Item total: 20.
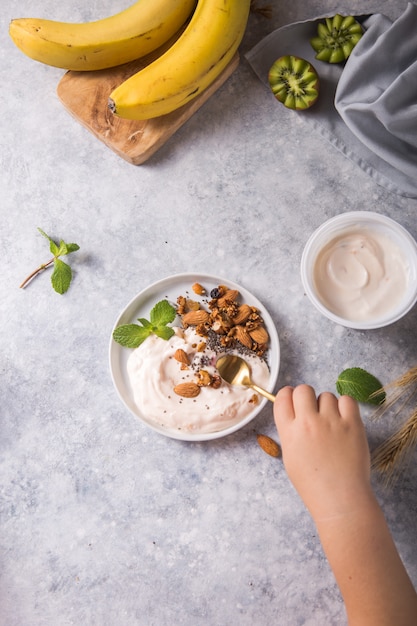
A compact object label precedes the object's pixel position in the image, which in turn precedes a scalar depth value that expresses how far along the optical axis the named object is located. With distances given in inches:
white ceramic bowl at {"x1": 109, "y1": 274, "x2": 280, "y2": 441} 54.5
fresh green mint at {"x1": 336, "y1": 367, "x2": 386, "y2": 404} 55.6
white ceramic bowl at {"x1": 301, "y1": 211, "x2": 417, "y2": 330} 53.9
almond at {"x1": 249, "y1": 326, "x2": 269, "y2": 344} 55.6
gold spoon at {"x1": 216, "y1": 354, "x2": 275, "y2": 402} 54.9
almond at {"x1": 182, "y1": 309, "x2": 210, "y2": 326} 56.1
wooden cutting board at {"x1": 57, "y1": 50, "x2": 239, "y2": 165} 58.1
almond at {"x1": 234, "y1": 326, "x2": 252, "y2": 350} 55.5
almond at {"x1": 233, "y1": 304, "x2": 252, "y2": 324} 55.7
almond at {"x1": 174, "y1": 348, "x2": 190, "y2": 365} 55.0
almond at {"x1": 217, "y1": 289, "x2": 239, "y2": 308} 56.2
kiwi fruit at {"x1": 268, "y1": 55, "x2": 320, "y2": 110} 56.6
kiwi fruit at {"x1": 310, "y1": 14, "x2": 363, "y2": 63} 56.4
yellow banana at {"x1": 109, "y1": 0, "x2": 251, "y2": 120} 53.8
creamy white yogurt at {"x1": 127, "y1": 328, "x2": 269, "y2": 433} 54.6
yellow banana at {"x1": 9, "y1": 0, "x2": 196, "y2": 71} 55.0
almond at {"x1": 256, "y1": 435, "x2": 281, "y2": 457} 56.0
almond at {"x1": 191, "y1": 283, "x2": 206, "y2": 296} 56.9
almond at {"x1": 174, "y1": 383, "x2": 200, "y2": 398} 54.8
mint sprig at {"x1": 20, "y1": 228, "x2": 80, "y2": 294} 58.8
